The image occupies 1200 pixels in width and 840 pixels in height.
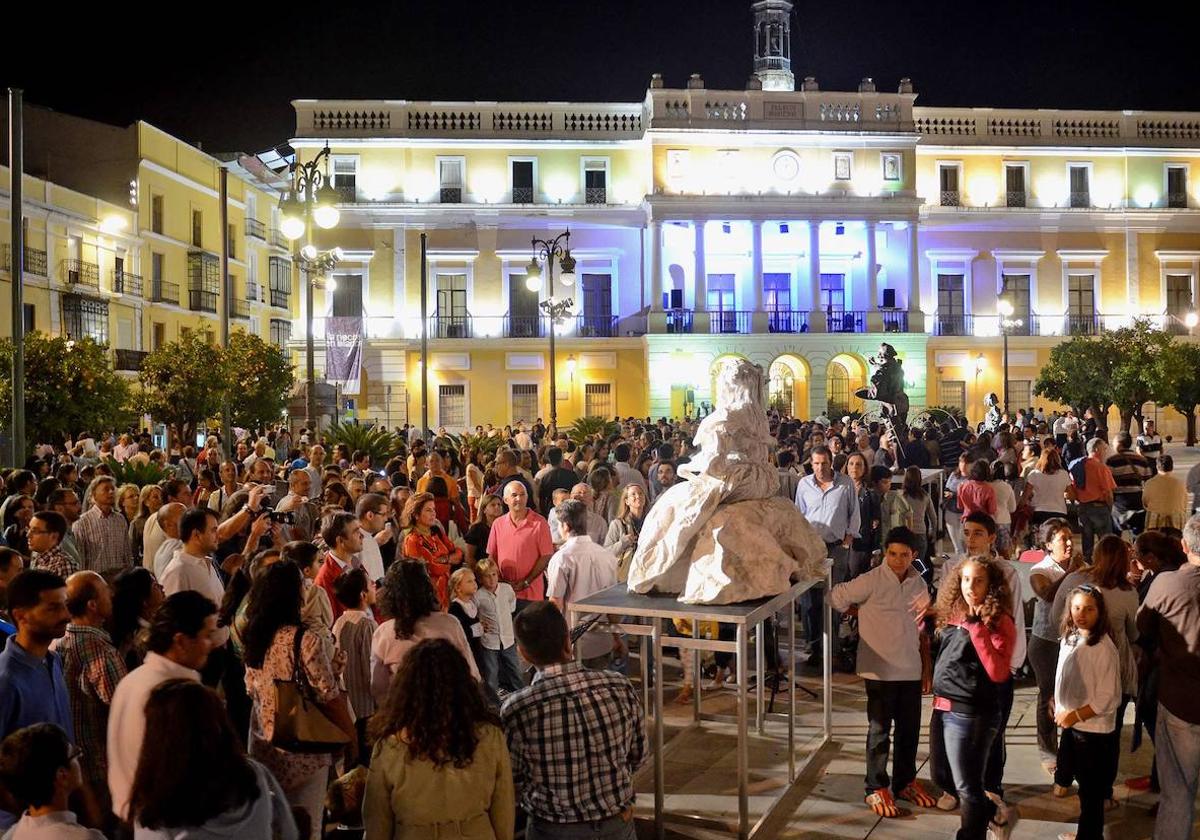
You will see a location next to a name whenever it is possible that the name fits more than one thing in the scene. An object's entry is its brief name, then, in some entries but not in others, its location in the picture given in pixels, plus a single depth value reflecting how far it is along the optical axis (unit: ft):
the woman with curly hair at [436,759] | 11.40
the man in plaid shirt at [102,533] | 26.96
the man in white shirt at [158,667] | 11.46
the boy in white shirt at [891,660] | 19.49
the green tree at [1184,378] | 99.40
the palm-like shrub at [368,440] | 56.90
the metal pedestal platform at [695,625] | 16.88
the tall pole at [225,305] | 61.46
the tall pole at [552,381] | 75.00
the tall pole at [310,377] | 46.98
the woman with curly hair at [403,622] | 16.05
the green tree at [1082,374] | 101.45
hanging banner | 98.43
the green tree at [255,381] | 75.57
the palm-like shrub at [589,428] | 77.61
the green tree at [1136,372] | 98.12
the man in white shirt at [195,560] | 20.12
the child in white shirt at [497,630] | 22.03
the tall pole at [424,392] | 71.97
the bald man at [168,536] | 22.79
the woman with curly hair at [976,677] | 16.89
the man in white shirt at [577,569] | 23.70
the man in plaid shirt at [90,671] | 14.79
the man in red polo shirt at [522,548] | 26.04
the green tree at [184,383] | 65.51
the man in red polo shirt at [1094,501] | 38.86
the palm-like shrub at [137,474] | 40.78
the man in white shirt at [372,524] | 23.32
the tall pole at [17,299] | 38.81
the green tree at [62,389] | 55.83
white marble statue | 18.48
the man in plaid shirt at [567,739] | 12.85
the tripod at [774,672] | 25.63
